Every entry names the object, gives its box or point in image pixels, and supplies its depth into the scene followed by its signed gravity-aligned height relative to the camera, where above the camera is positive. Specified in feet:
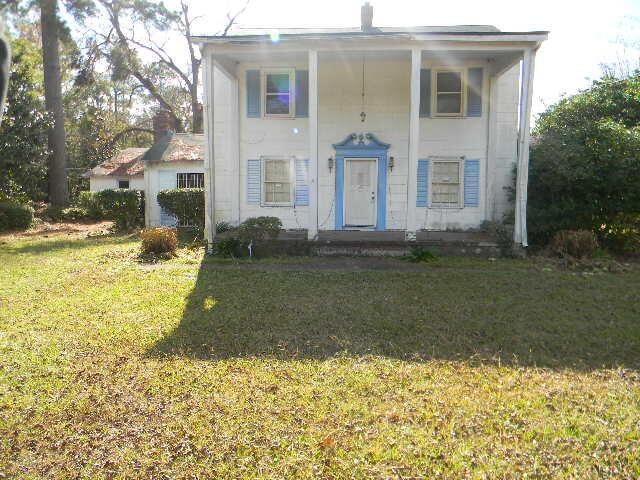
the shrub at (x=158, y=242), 38.73 -3.48
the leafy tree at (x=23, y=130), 62.23 +7.76
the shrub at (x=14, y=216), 61.57 -2.67
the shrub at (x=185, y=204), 54.44 -0.86
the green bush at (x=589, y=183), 37.93 +1.27
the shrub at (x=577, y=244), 35.86 -3.06
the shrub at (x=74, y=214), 72.74 -2.74
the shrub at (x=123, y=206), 60.80 -1.29
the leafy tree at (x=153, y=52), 83.97 +27.01
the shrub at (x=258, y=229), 37.17 -2.32
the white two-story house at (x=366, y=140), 44.29 +5.01
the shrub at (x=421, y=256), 35.88 -3.96
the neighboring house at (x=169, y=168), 59.88 +3.16
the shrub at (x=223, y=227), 44.45 -2.66
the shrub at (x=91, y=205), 67.90 -1.43
